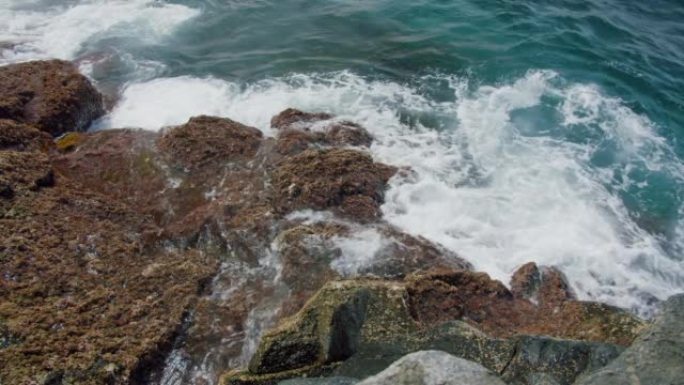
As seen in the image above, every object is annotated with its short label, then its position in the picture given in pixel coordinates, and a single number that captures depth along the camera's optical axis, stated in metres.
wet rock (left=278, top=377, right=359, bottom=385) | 5.87
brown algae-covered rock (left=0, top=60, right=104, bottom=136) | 12.71
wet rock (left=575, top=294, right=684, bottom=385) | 4.96
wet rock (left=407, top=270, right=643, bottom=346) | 8.41
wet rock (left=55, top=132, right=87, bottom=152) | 12.45
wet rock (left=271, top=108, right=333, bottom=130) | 13.98
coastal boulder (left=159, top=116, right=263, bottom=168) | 12.08
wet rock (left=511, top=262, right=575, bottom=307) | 10.09
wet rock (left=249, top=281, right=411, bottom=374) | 6.72
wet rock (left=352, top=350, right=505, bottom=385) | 4.69
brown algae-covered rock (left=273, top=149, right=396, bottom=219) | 11.14
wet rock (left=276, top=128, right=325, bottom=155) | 12.52
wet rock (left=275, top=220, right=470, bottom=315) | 9.59
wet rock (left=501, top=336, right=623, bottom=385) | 6.63
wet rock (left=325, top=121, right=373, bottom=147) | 13.50
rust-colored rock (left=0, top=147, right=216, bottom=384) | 7.32
